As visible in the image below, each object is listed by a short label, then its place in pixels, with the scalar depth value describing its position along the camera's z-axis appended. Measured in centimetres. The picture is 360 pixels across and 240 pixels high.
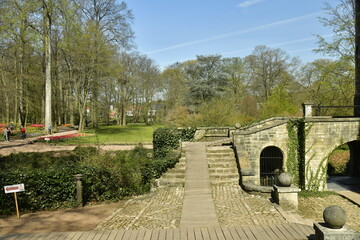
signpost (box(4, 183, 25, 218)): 695
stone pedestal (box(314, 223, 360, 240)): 457
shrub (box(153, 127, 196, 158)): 1334
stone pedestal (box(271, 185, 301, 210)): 712
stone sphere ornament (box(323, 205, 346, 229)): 468
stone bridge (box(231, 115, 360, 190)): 1419
